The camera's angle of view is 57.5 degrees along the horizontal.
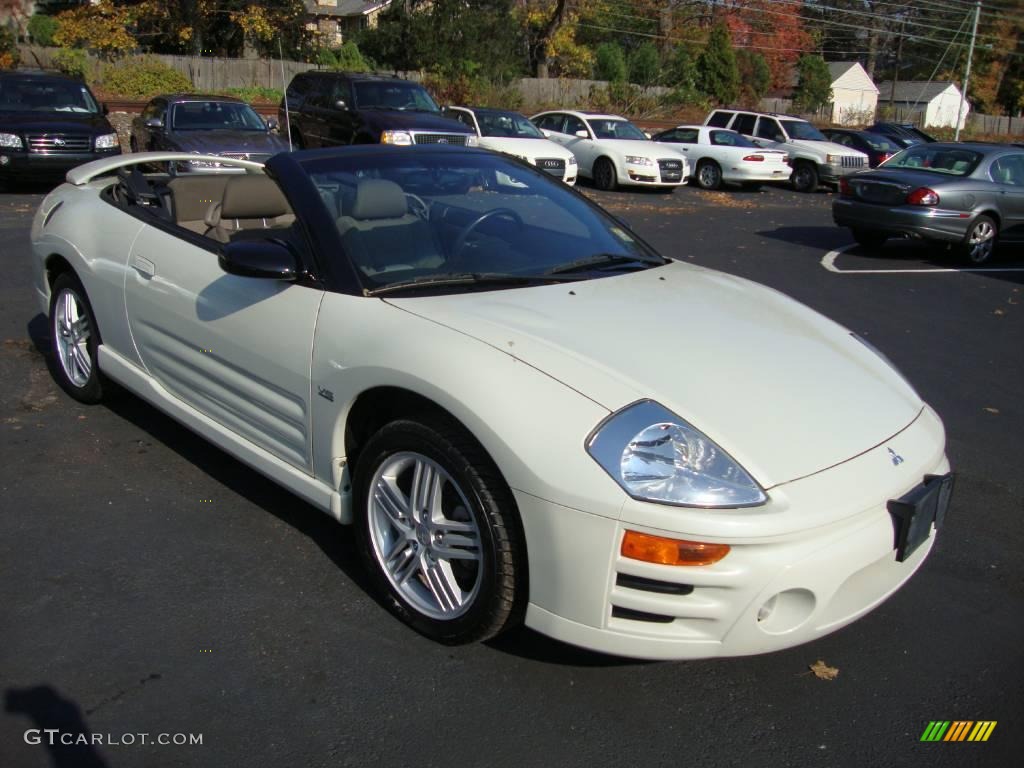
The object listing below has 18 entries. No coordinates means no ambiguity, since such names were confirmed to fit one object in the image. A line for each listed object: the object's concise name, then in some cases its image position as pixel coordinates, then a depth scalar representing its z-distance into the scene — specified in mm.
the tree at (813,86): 49000
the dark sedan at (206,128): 13383
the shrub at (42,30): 38688
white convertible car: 2600
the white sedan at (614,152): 18656
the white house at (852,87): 66938
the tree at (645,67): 42125
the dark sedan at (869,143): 23188
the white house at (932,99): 69000
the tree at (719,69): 42156
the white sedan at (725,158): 20547
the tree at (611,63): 40875
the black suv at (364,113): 15484
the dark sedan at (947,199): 11750
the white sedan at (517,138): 17281
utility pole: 41319
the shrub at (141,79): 28797
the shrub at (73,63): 28933
